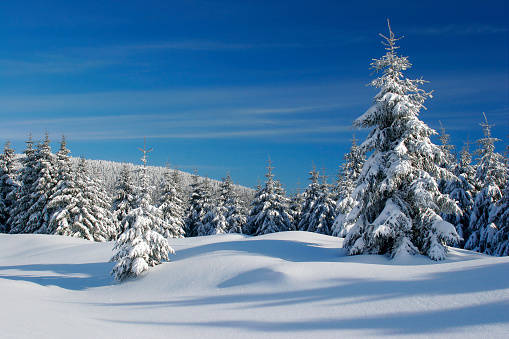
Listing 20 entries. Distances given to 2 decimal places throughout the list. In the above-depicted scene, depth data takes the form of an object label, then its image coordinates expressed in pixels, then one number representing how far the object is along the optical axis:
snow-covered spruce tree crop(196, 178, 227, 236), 37.94
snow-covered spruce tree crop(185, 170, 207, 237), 41.87
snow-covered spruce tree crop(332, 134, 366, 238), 26.36
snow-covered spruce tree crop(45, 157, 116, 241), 29.41
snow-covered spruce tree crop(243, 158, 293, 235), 35.16
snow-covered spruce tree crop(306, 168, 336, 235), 34.78
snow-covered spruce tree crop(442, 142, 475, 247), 27.44
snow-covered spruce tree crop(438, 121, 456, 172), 32.36
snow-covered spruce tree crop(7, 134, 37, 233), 31.42
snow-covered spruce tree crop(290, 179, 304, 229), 45.12
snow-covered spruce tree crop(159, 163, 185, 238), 35.16
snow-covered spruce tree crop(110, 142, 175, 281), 11.93
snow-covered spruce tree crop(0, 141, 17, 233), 34.03
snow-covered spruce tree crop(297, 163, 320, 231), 36.94
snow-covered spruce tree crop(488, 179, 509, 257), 20.03
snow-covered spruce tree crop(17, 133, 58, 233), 30.59
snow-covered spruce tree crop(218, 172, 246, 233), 39.72
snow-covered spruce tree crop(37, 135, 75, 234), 29.75
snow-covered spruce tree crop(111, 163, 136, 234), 37.52
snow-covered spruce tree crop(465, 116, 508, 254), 23.74
